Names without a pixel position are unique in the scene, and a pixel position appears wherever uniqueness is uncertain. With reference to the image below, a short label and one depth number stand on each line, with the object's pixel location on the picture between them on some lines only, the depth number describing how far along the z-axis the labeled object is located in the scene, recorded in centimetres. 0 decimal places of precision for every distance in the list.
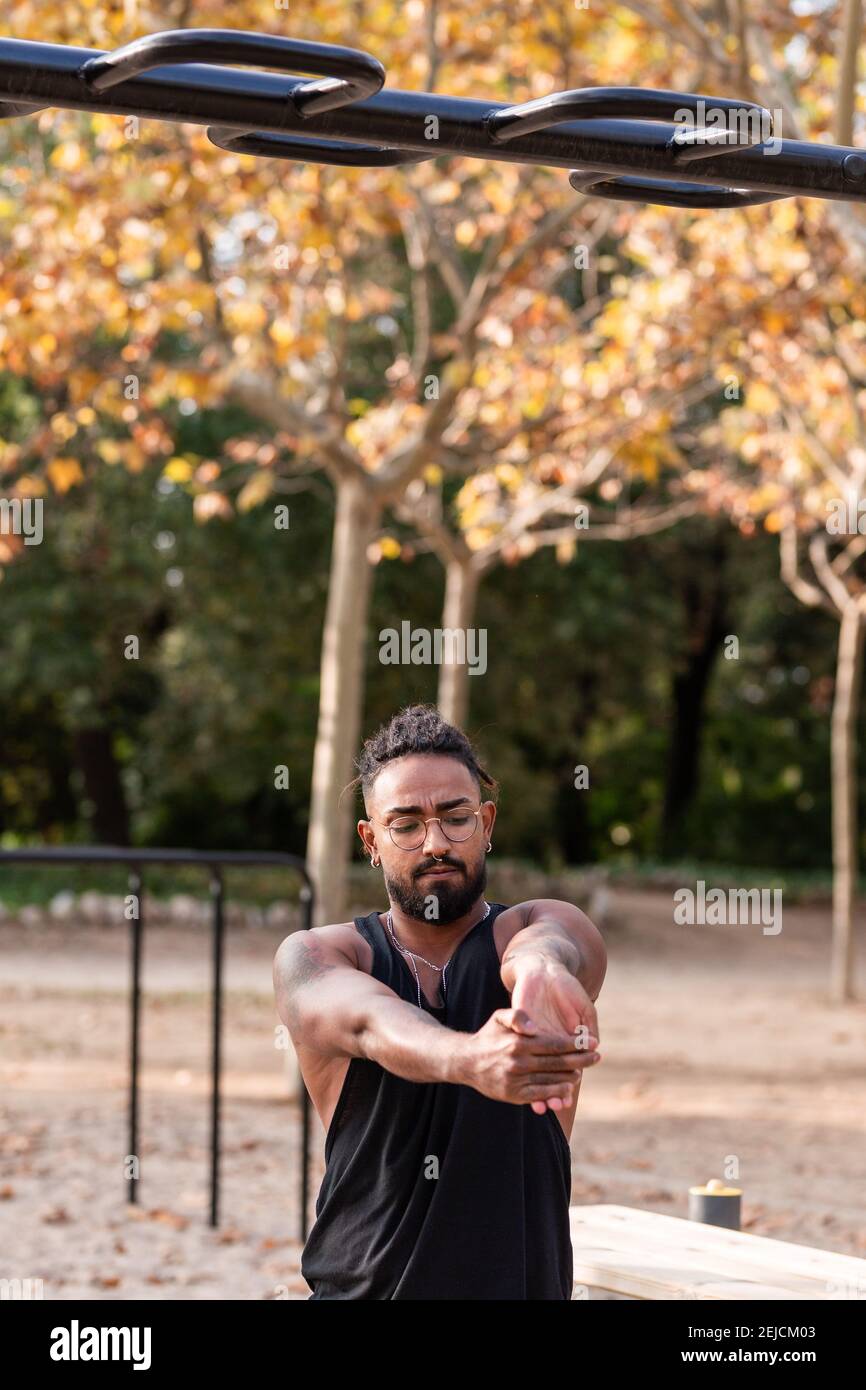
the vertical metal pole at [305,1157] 612
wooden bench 339
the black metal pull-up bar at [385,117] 181
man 245
